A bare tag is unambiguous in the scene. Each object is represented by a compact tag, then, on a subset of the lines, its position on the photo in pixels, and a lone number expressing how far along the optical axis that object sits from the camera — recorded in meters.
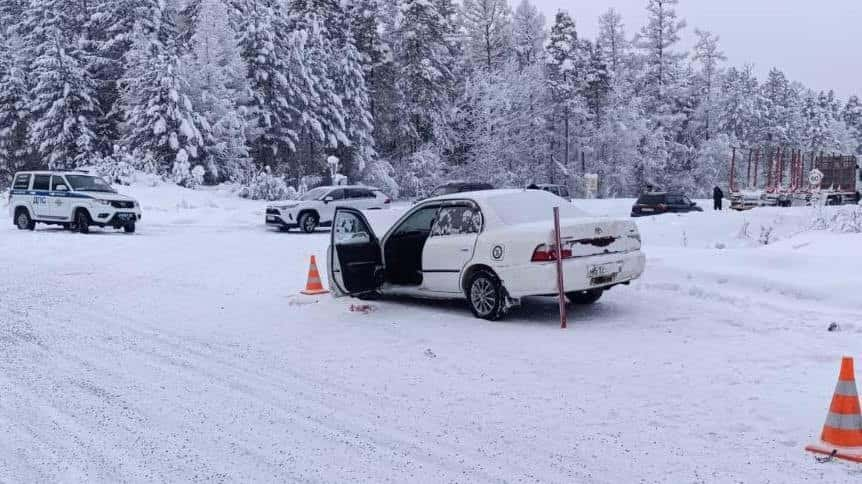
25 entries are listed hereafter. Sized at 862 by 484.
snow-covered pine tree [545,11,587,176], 58.28
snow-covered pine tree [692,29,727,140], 66.81
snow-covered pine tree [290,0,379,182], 51.12
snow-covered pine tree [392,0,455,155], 54.56
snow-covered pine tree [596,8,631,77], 70.88
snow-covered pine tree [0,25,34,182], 54.34
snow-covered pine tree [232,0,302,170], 48.78
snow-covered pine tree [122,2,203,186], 40.97
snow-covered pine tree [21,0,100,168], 49.25
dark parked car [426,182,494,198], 27.16
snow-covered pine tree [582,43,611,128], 63.47
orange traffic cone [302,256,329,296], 11.17
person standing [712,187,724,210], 32.48
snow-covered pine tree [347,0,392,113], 56.31
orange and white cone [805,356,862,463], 4.32
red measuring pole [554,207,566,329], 8.06
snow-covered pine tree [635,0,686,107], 65.44
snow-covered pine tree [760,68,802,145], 85.81
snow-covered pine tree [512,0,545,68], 70.99
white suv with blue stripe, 21.89
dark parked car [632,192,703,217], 29.83
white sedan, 8.33
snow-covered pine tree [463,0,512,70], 70.19
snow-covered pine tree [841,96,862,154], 123.51
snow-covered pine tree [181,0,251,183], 44.62
